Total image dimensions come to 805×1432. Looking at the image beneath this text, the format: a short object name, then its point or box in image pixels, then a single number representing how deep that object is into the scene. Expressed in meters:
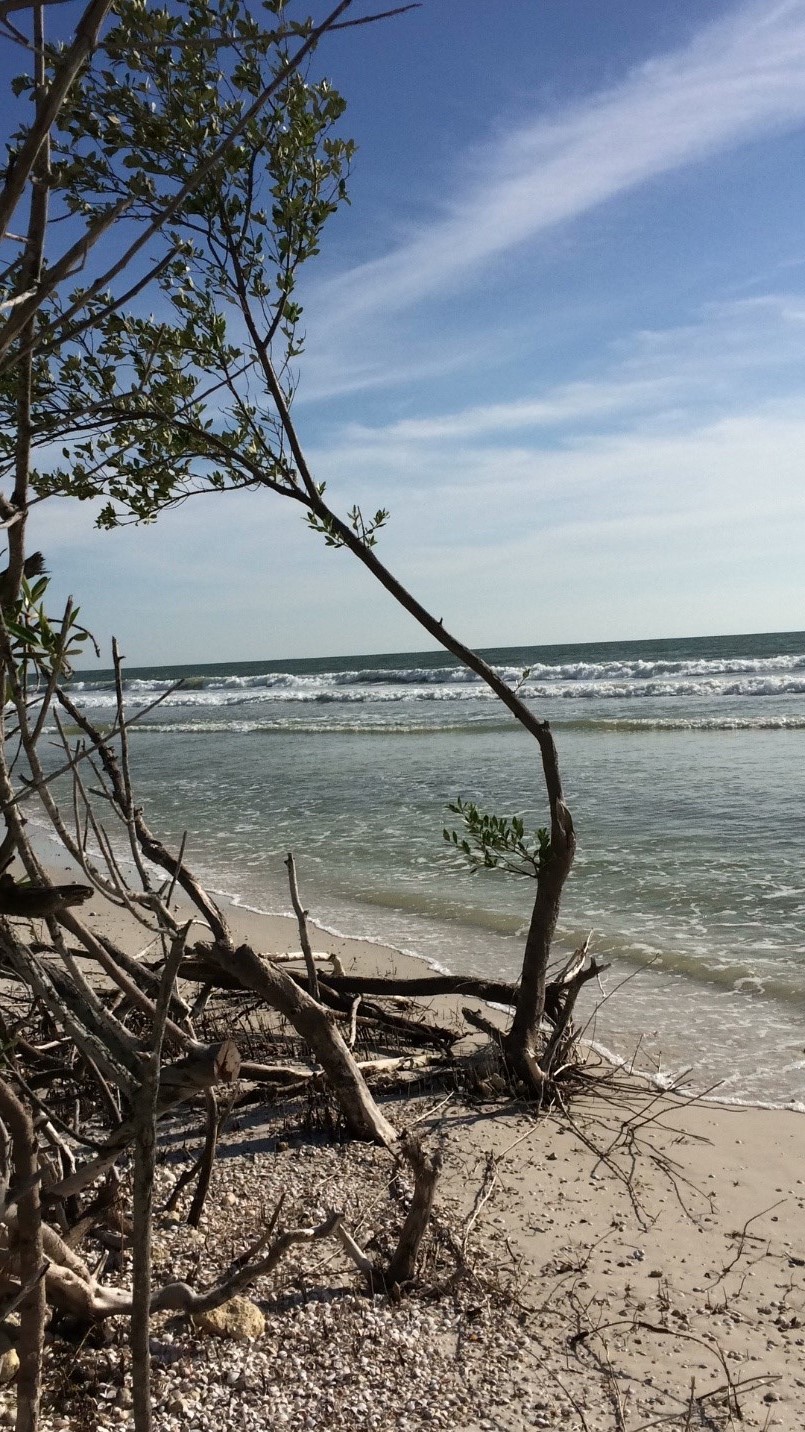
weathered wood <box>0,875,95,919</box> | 1.76
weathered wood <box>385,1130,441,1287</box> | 3.23
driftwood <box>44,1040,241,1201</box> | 2.17
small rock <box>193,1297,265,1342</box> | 2.95
